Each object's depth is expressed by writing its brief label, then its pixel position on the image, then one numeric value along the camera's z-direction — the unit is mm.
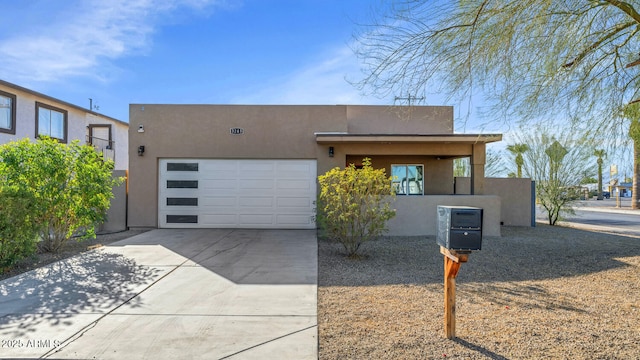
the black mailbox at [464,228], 3400
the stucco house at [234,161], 11680
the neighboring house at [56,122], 14453
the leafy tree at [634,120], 5852
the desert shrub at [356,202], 7184
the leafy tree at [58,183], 7379
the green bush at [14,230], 6195
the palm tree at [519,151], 14797
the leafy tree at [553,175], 13910
